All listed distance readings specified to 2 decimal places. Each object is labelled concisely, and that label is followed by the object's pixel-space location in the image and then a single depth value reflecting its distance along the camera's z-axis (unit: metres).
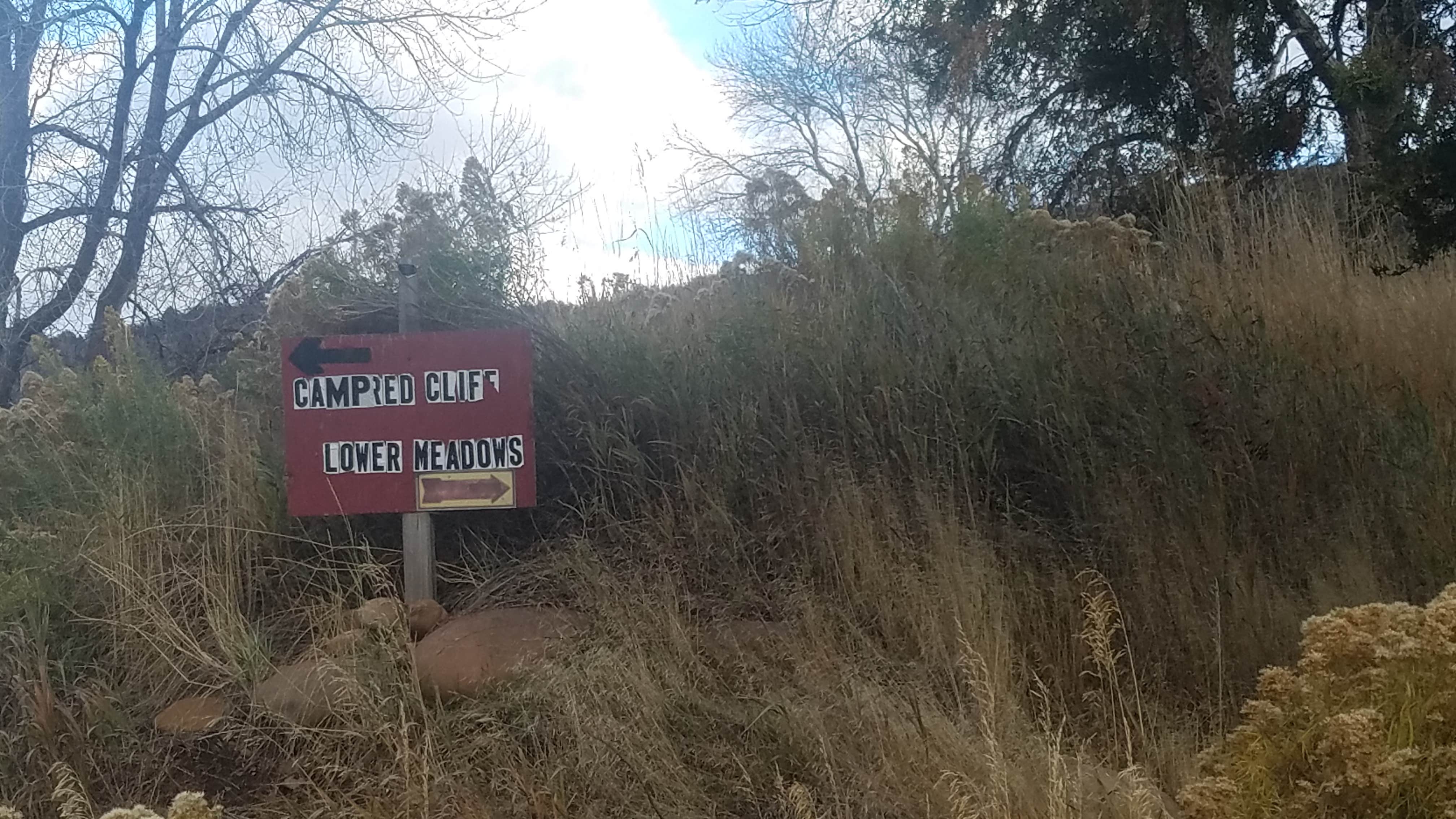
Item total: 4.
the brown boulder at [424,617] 3.80
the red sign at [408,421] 4.00
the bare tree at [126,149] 7.84
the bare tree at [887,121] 5.89
